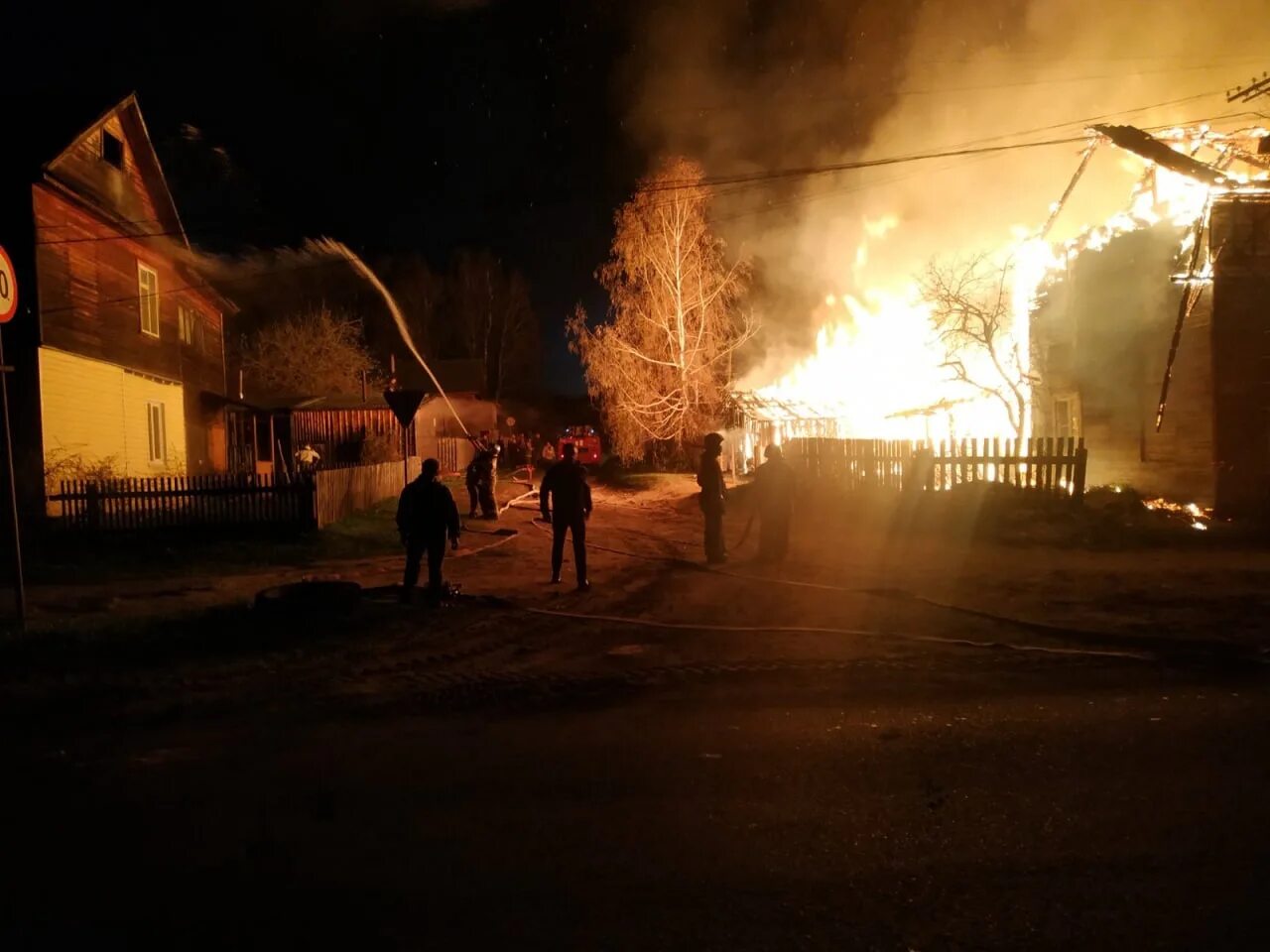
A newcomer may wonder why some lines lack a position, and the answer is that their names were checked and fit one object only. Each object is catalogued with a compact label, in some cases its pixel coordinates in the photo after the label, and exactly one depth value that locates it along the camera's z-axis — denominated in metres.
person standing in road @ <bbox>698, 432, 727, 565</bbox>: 11.76
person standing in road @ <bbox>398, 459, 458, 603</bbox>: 9.30
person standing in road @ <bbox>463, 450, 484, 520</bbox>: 18.14
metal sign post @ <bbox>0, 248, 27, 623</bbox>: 7.65
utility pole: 15.47
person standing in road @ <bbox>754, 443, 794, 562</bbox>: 11.86
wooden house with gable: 15.93
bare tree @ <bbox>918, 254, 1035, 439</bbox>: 21.02
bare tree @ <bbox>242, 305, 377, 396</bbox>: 43.06
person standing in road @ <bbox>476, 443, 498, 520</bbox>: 18.09
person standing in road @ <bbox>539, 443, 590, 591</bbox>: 10.23
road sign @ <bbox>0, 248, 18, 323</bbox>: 7.60
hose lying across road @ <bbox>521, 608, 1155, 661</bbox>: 7.07
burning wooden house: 14.74
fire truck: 42.44
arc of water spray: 28.29
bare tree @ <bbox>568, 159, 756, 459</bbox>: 28.20
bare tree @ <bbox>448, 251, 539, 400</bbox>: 61.91
